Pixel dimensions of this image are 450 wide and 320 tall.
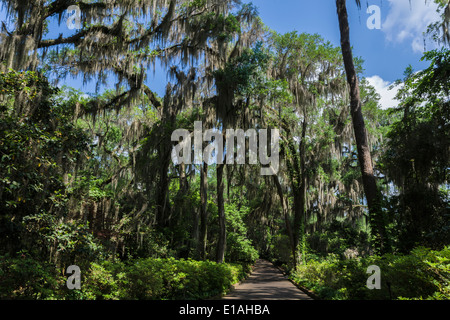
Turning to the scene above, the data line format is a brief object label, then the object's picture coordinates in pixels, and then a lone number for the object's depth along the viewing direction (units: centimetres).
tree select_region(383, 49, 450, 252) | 1024
